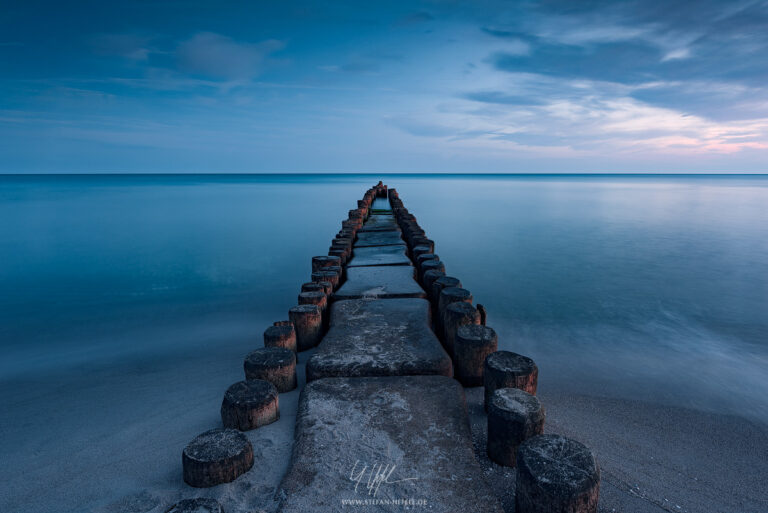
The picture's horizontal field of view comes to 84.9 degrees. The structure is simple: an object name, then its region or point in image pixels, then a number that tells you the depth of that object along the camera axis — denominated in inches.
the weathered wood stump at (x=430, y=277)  188.4
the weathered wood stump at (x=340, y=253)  245.0
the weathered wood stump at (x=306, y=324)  149.9
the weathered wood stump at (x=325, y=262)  225.0
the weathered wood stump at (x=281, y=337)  127.7
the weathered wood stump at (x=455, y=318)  136.7
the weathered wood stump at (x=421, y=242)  285.0
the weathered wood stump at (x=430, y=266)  203.5
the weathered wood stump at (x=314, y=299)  158.7
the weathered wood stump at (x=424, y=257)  226.7
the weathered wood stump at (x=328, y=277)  190.4
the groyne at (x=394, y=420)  74.7
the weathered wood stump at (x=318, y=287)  171.2
